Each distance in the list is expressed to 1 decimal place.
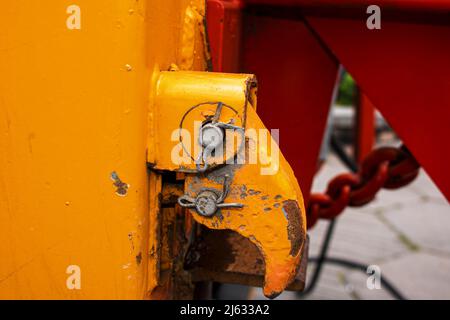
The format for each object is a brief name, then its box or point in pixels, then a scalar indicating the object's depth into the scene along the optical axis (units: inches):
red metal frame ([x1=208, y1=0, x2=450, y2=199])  39.6
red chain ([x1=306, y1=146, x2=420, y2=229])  54.1
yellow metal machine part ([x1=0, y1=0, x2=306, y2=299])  29.4
